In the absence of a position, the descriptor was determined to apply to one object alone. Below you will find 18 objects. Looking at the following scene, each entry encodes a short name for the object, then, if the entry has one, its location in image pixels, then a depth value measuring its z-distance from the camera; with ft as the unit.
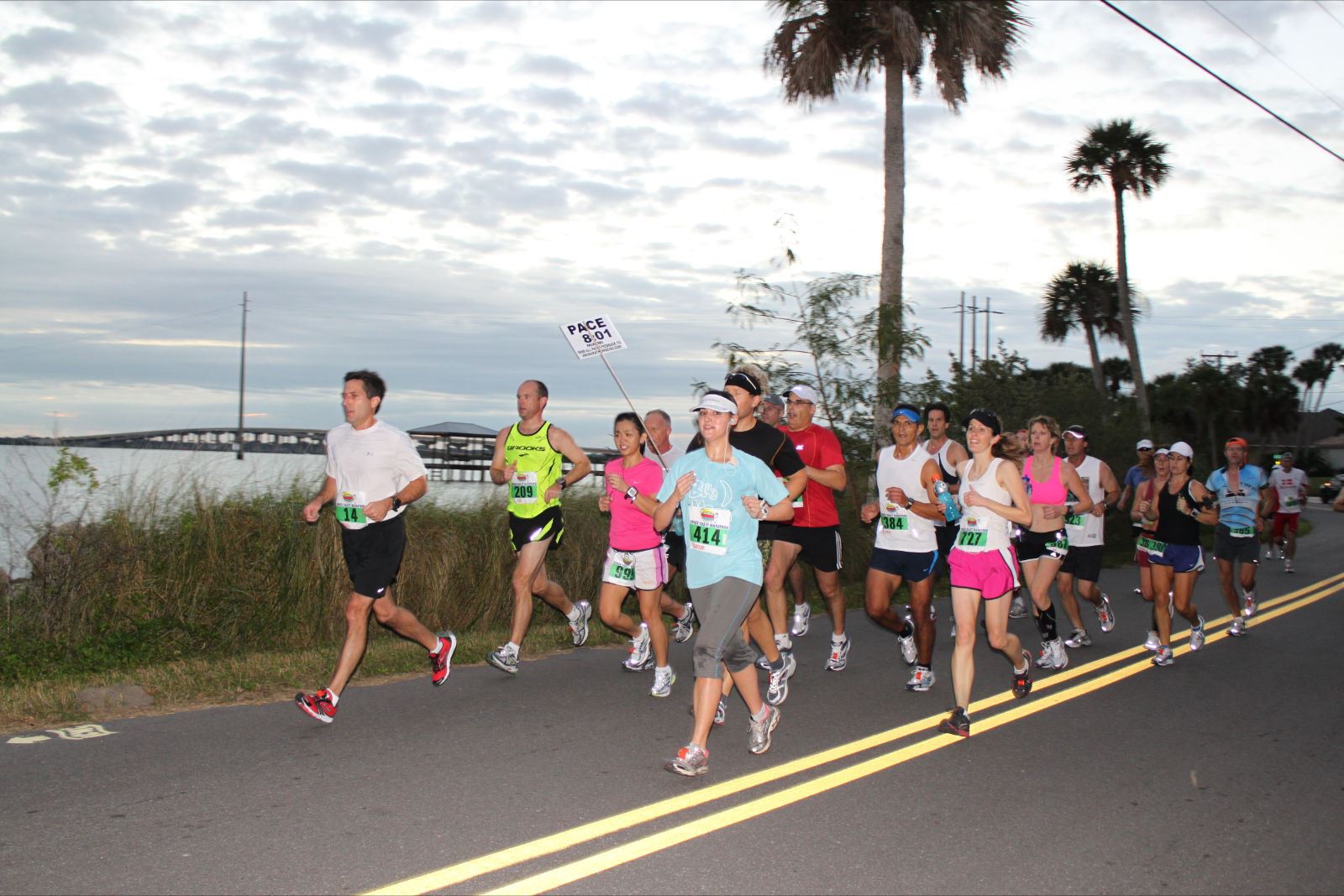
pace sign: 29.86
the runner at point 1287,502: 61.11
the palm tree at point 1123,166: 127.24
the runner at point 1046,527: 28.91
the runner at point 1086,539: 33.24
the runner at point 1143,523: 32.24
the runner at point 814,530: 27.73
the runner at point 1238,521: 38.27
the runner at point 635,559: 25.16
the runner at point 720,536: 18.62
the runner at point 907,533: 25.77
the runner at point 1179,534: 31.45
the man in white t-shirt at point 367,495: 22.61
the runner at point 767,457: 23.20
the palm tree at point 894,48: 60.18
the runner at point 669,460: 30.19
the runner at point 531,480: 27.02
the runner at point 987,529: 22.52
